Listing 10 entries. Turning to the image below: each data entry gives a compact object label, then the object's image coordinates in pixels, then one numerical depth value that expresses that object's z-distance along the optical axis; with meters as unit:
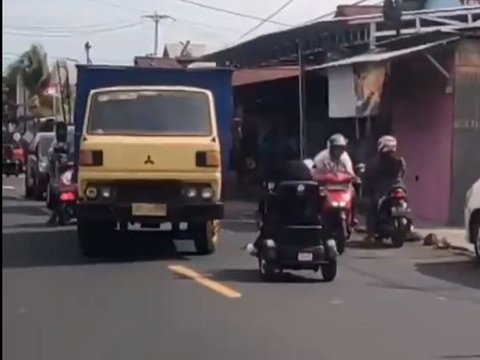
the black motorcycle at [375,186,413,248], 19.73
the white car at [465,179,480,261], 17.23
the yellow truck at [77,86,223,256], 16.61
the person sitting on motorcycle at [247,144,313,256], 14.79
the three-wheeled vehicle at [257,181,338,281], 14.60
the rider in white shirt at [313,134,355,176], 18.69
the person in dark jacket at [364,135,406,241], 20.03
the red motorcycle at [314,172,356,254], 17.56
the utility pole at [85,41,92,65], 64.25
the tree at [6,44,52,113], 74.75
